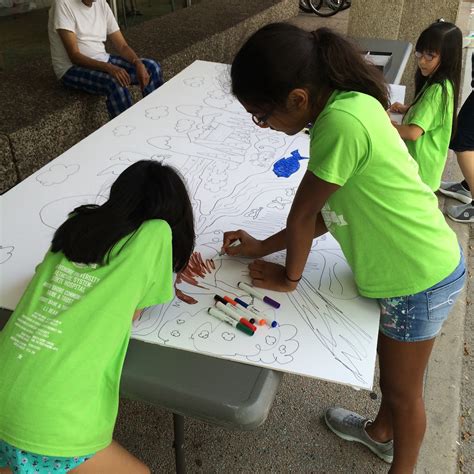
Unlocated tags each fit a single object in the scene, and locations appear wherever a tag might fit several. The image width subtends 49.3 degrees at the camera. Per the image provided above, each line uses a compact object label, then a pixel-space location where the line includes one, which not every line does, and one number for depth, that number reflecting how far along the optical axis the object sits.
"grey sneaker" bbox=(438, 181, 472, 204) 3.46
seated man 3.08
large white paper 1.16
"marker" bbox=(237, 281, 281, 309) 1.25
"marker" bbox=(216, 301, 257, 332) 1.18
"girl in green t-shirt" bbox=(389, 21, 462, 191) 2.22
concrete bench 2.80
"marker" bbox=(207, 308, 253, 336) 1.17
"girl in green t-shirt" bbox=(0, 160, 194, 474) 1.02
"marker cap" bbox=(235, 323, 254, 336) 1.17
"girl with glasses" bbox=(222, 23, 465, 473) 1.06
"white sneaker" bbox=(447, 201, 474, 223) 3.28
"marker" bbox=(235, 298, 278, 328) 1.20
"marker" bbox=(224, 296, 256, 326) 1.21
